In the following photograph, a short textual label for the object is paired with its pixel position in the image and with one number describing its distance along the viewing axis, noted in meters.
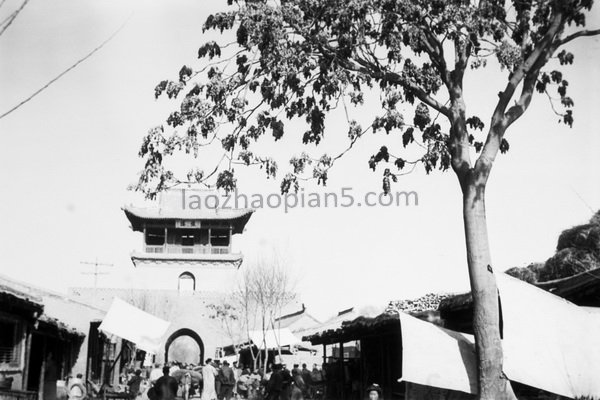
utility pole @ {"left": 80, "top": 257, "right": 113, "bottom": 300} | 49.58
